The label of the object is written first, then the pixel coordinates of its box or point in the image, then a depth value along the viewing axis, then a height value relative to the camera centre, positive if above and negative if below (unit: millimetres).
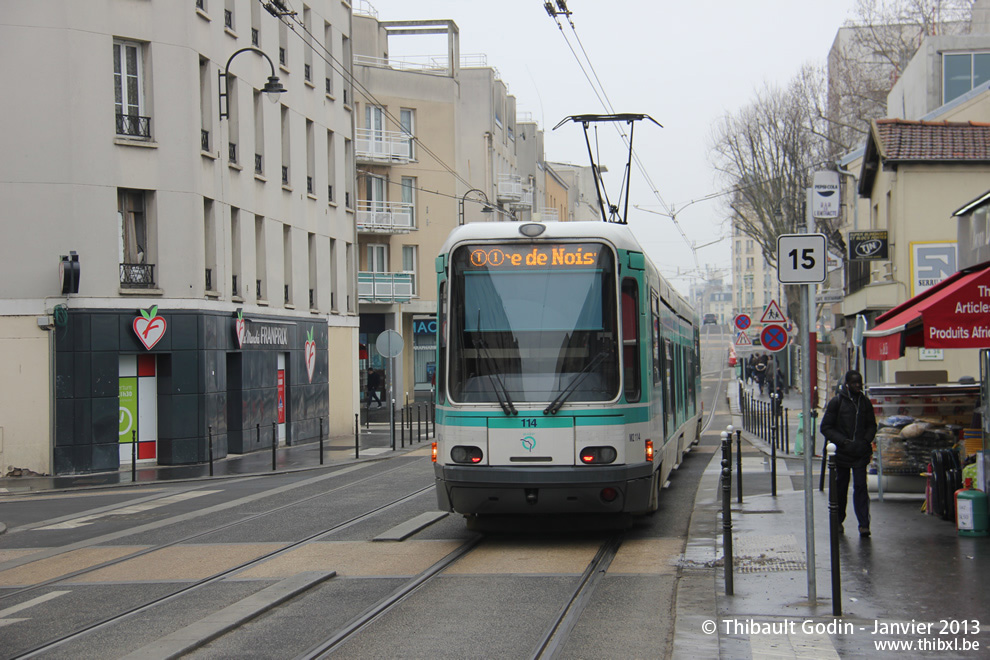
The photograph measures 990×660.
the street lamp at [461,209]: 46819 +6798
